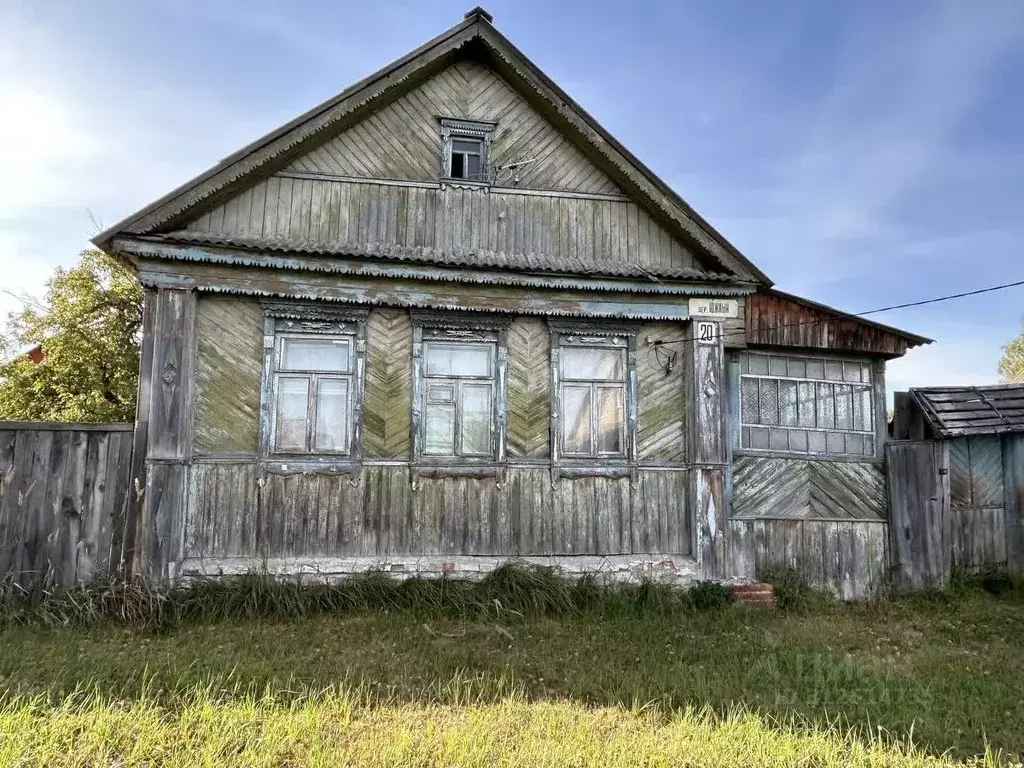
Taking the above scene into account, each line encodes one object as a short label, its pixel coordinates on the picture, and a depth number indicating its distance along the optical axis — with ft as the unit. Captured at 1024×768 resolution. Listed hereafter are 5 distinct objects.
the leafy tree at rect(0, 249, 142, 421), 54.54
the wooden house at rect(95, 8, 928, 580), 24.98
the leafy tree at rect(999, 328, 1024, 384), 112.78
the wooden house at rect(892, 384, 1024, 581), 30.96
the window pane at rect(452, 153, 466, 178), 28.30
